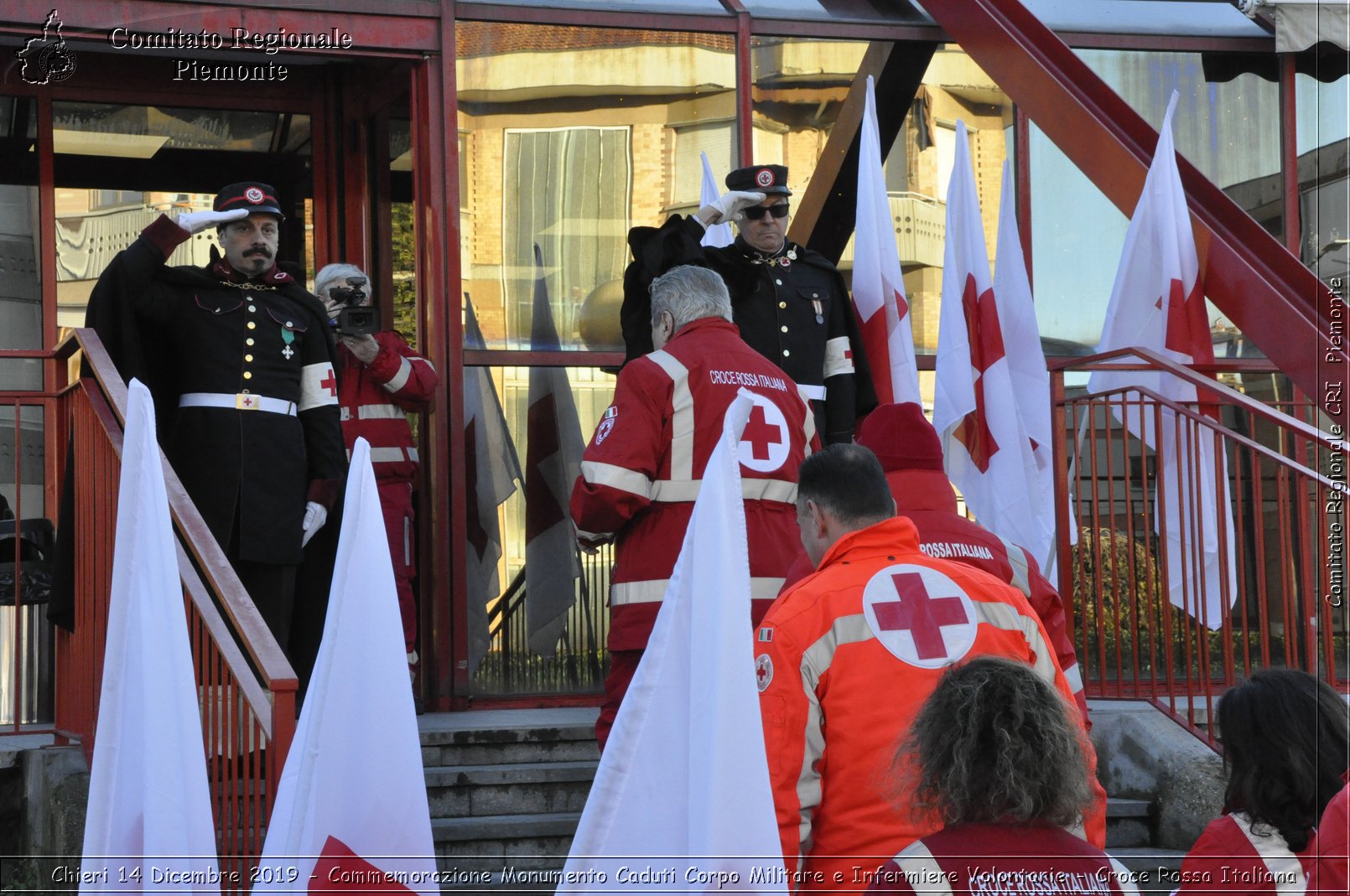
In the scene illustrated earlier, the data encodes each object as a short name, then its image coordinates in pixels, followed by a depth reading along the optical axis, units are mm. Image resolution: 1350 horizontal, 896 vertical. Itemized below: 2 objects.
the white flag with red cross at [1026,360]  7109
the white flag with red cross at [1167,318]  6750
